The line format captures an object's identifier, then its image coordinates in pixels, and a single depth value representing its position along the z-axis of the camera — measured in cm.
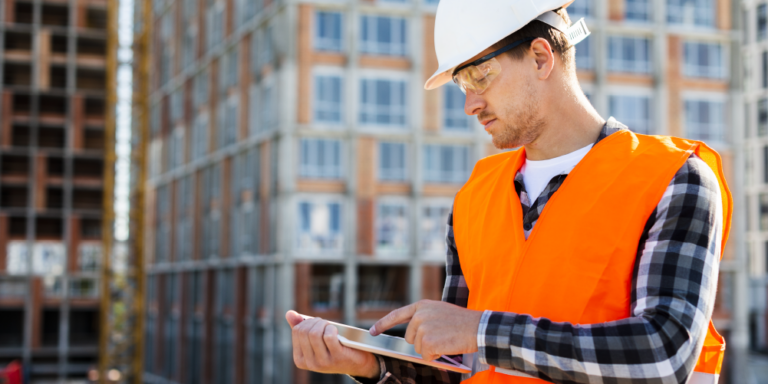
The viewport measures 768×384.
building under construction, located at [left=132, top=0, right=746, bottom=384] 3341
